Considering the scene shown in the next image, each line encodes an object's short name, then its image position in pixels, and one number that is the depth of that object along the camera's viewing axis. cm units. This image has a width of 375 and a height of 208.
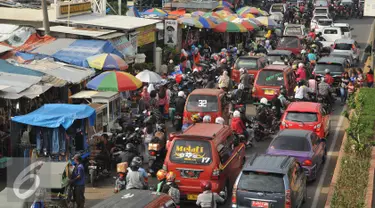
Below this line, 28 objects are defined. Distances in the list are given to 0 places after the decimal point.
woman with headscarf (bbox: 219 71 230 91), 2780
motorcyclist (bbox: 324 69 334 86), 2909
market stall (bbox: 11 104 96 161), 1819
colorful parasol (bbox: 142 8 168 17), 4047
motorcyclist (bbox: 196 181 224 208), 1462
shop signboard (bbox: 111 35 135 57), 2797
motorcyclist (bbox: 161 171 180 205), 1493
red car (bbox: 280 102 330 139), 2167
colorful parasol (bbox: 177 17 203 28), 3731
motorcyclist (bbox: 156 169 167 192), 1525
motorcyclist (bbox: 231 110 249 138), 2173
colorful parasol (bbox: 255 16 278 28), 4415
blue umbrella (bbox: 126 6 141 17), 3744
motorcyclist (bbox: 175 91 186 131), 2438
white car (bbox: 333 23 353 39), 4359
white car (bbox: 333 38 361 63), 3859
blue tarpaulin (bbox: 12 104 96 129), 1812
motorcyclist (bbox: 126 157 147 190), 1577
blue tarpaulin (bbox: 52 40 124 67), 2491
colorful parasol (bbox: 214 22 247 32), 3984
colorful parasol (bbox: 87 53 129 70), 2452
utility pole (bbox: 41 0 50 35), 2560
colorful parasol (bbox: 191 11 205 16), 4250
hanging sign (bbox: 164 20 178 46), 3538
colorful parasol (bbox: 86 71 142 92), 2219
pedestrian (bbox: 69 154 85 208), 1617
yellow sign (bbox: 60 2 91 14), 2978
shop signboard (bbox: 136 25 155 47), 3116
